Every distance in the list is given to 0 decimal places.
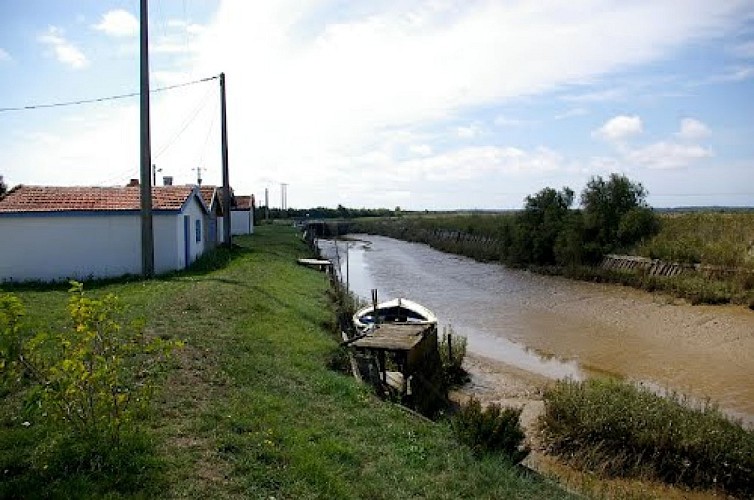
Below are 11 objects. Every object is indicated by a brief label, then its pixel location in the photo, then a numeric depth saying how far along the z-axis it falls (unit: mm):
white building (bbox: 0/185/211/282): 19625
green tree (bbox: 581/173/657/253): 36531
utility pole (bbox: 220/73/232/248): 27172
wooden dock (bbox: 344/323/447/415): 10875
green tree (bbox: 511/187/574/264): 41969
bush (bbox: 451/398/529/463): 7637
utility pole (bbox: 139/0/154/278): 17016
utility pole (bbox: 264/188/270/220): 89031
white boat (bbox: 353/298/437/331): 17231
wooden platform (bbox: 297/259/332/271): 28169
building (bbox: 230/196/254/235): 47875
